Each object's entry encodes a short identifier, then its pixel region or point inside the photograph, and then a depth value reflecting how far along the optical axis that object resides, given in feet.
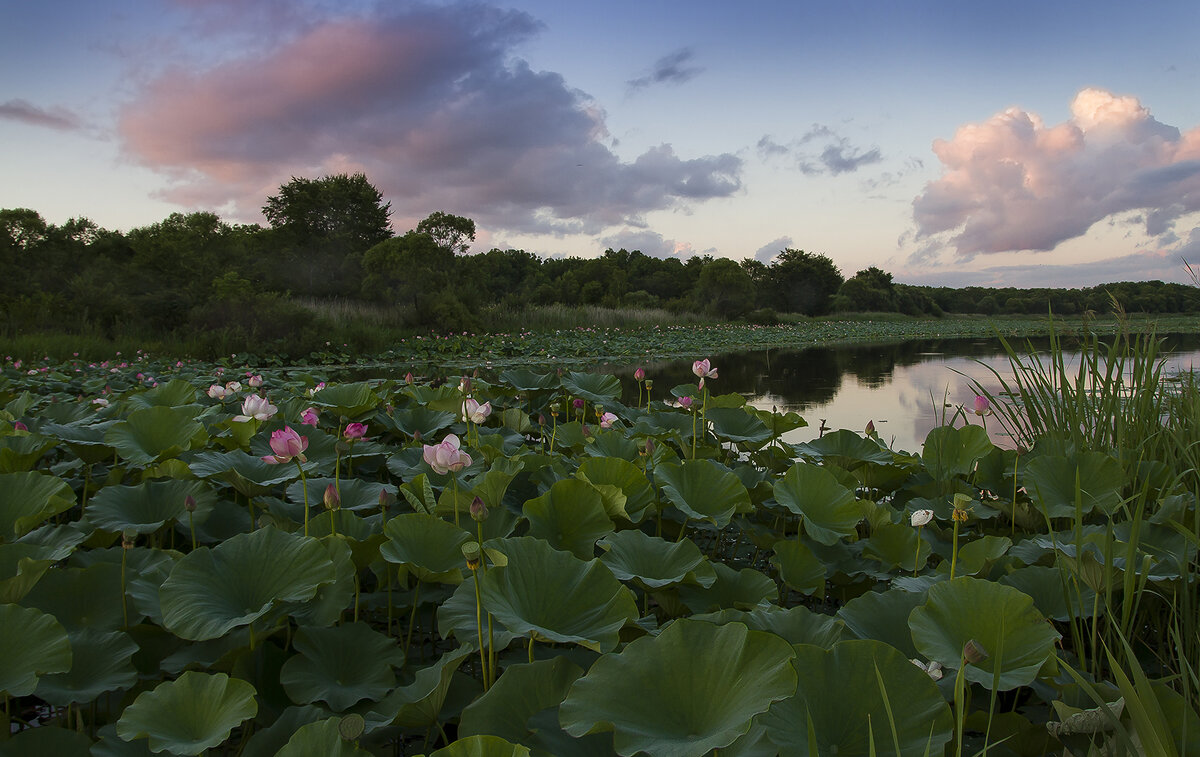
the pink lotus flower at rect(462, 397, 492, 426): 5.43
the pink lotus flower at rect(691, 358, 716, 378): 6.86
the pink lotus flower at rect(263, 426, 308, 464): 3.84
